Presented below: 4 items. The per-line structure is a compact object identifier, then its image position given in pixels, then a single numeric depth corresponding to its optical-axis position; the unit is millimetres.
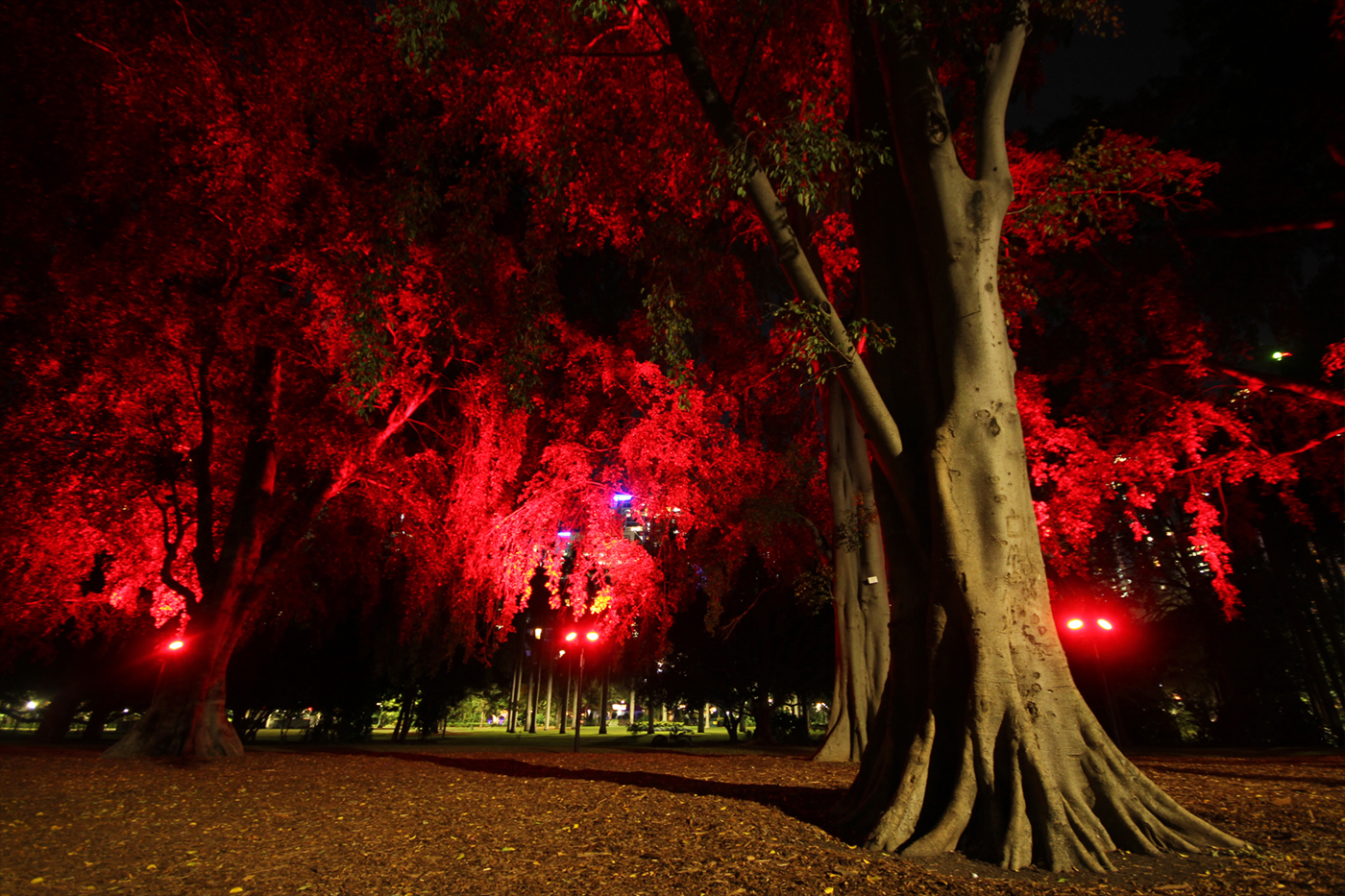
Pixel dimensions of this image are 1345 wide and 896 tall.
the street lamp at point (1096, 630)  16125
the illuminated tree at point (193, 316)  8492
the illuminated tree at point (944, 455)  4457
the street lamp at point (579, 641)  15831
